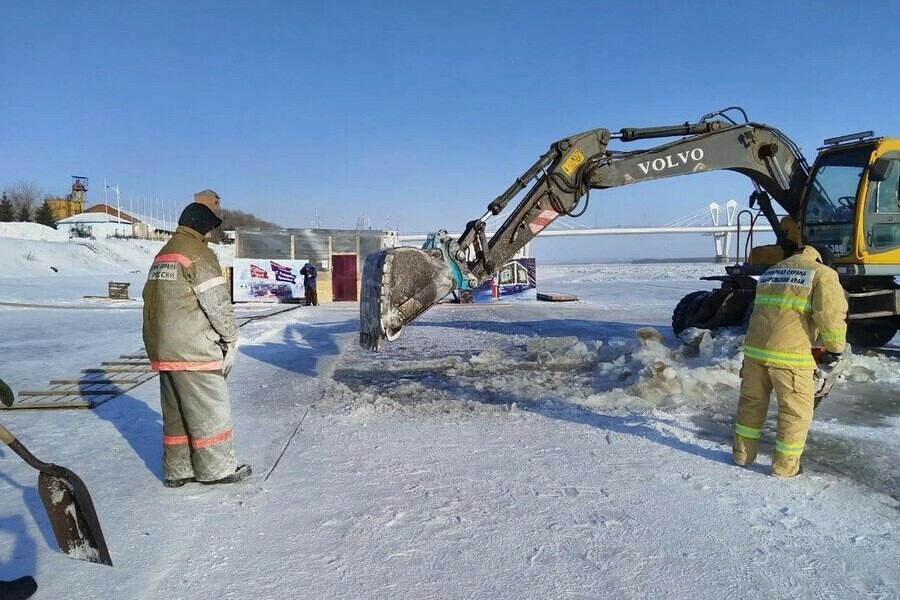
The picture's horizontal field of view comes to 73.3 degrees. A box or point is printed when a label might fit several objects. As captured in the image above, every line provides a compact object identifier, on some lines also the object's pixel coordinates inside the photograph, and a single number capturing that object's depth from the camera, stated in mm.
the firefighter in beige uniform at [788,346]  4152
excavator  6098
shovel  2875
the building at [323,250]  22797
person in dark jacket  20438
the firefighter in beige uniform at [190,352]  3922
